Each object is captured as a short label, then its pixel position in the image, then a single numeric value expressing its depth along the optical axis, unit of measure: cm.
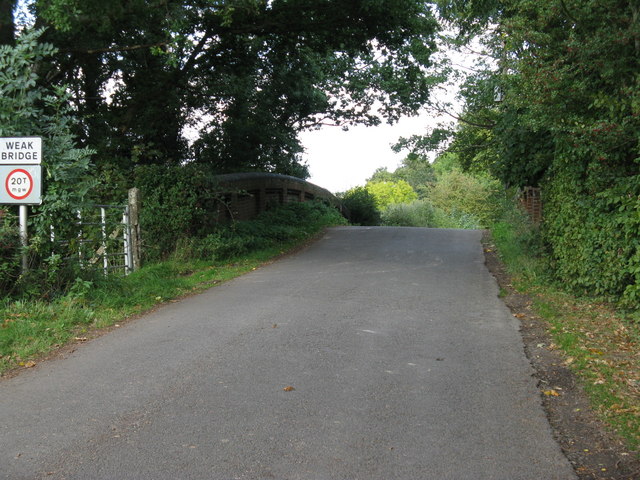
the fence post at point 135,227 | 1266
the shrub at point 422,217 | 3722
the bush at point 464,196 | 4328
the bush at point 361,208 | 3350
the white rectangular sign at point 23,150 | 848
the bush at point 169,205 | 1397
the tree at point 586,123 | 773
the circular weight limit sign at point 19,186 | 852
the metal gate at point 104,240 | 935
